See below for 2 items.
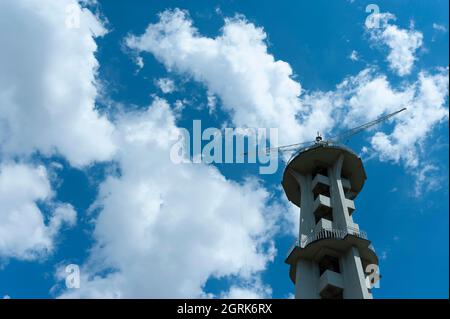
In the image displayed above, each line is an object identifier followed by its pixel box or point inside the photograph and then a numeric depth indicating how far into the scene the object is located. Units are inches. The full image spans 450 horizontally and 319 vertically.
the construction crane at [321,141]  2548.2
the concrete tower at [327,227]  1904.5
